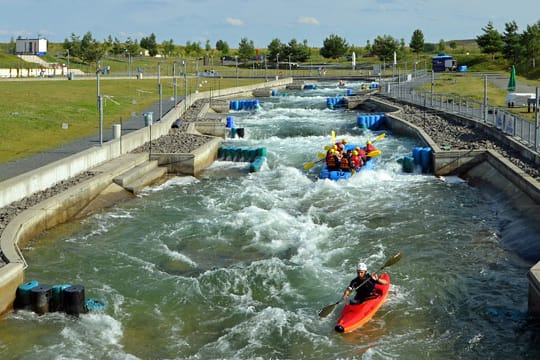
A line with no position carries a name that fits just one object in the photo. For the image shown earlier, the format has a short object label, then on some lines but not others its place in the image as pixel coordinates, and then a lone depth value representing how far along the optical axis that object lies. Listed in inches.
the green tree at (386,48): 4520.2
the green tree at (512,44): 3437.5
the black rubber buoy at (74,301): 549.3
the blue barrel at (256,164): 1168.2
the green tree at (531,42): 3319.4
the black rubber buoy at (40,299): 553.6
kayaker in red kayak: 561.6
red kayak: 531.1
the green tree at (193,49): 5697.3
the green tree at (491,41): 3742.6
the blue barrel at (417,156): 1136.8
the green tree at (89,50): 3941.9
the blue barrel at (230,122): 1669.5
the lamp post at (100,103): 1003.6
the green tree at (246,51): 5049.2
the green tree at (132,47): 4952.8
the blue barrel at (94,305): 559.5
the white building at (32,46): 3991.1
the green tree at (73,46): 4047.7
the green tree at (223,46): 6135.3
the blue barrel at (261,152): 1246.9
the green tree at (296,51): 4909.0
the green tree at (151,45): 5502.0
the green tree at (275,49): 4918.8
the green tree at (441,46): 5472.4
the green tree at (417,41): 4862.2
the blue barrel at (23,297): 557.6
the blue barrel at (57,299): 556.7
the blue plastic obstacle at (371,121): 1734.7
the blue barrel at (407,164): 1131.9
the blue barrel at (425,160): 1128.2
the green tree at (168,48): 5546.3
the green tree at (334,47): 5044.3
